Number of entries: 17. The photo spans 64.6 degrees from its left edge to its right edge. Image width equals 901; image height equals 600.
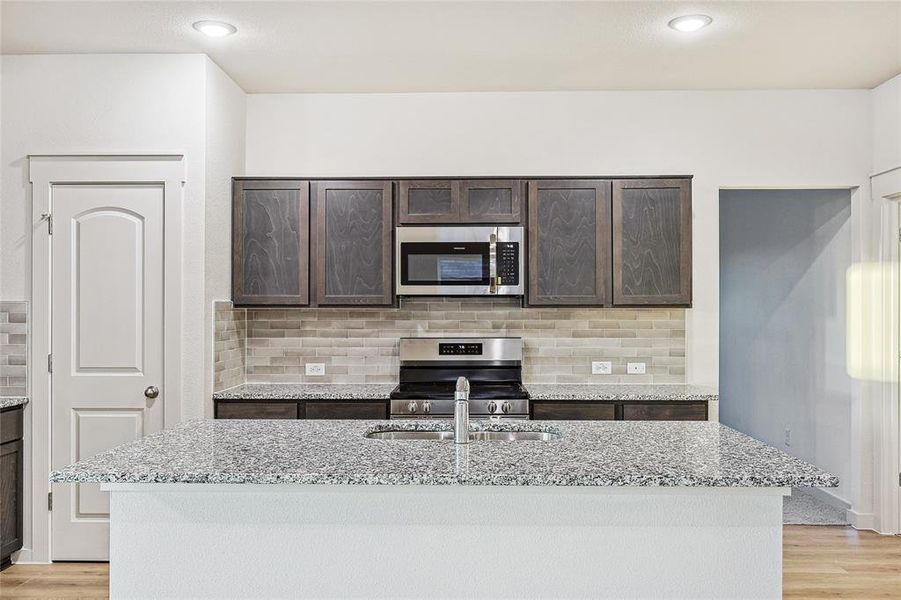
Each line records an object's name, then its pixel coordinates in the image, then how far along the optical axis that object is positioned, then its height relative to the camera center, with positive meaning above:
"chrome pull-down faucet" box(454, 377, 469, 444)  2.30 -0.37
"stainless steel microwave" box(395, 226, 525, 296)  4.15 +0.23
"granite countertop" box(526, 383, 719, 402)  3.95 -0.53
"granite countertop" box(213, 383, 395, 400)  3.95 -0.52
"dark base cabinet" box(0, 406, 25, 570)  3.64 -0.94
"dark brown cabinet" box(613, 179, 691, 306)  4.12 +0.34
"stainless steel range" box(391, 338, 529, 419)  4.43 -0.38
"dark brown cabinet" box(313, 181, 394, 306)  4.18 +0.34
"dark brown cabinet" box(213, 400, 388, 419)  3.91 -0.60
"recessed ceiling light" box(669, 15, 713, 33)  3.30 +1.30
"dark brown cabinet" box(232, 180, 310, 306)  4.18 +0.31
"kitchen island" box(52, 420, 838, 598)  2.07 -0.69
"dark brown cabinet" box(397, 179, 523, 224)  4.16 +0.58
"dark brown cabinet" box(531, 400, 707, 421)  3.93 -0.61
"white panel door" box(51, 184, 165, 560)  3.77 -0.09
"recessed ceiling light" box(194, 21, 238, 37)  3.37 +1.31
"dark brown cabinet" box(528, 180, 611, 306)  4.14 +0.32
